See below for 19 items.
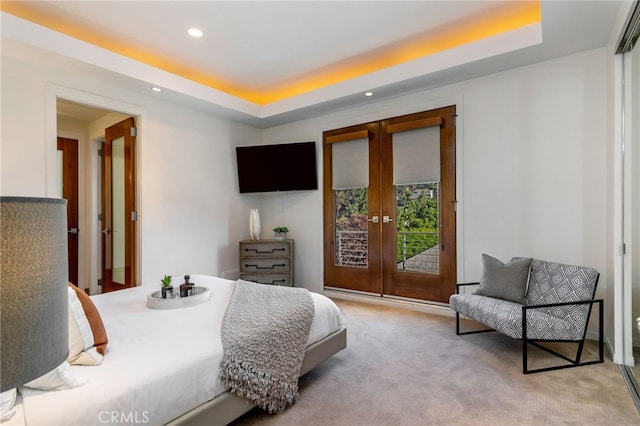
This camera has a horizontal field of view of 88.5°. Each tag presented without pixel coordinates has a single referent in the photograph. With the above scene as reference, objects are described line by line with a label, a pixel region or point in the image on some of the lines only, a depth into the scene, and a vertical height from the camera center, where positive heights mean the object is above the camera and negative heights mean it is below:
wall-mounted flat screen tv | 4.85 +0.65
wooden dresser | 4.70 -0.73
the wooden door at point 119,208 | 3.99 +0.04
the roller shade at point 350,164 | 4.48 +0.65
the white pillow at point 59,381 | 1.21 -0.64
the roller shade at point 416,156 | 3.88 +0.66
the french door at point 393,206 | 3.82 +0.05
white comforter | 1.18 -0.68
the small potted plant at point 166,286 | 2.46 -0.57
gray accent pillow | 2.91 -0.63
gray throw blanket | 1.69 -0.76
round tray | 2.27 -0.64
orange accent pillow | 1.52 -0.54
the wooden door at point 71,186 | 4.87 +0.37
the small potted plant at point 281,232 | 5.03 -0.33
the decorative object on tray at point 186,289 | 2.42 -0.59
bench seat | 2.42 -0.80
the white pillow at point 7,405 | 1.07 -0.65
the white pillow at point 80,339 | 1.41 -0.56
